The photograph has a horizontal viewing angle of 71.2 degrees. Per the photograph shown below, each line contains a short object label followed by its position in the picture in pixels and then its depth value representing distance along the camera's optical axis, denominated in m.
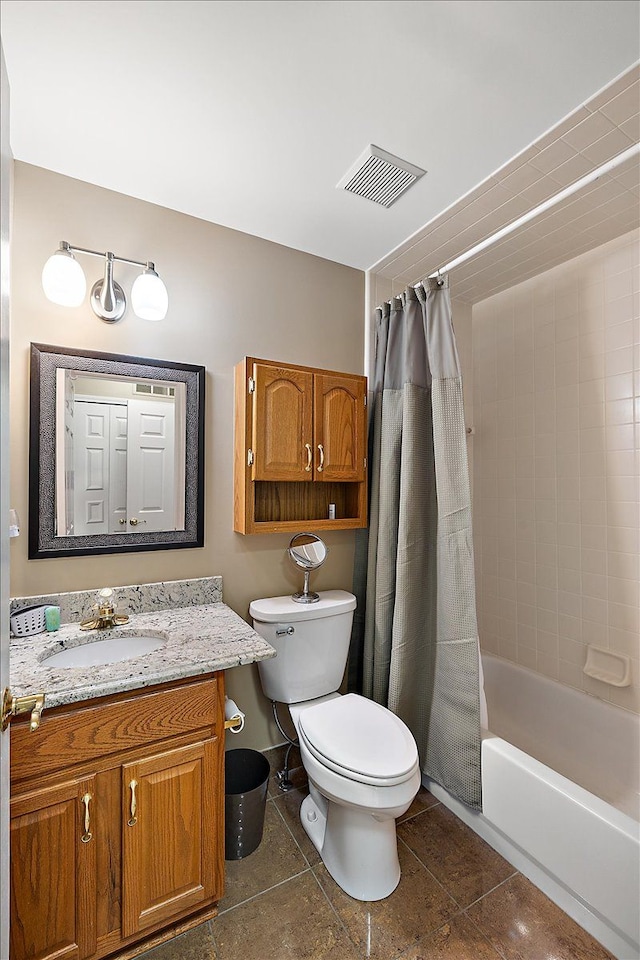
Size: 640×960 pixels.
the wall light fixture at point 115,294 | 1.46
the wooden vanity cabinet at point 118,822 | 1.06
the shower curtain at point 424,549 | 1.72
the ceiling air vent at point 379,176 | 1.47
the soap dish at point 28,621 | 1.38
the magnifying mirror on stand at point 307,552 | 1.93
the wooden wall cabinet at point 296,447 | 1.77
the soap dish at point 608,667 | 1.93
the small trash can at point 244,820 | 1.51
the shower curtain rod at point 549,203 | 1.24
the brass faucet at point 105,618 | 1.47
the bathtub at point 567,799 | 1.23
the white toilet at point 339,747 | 1.34
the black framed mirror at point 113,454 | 1.50
